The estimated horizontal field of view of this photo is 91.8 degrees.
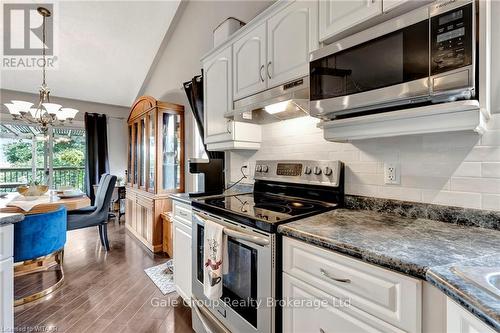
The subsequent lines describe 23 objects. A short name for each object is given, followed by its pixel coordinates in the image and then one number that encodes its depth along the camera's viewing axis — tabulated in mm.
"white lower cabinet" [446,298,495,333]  554
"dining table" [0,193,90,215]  2123
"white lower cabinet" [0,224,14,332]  1295
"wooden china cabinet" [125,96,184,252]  3227
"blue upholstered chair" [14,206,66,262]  2057
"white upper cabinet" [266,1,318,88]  1371
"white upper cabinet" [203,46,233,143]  2041
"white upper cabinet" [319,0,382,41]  1101
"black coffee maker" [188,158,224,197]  2150
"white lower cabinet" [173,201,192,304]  1938
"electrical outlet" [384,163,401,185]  1318
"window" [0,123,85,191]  4492
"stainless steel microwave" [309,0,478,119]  856
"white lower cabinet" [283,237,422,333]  751
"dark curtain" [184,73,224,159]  2635
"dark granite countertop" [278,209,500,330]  587
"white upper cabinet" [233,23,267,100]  1690
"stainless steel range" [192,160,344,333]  1173
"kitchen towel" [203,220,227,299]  1401
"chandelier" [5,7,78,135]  2723
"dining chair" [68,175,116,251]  3141
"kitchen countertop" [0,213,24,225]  1290
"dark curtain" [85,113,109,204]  5098
